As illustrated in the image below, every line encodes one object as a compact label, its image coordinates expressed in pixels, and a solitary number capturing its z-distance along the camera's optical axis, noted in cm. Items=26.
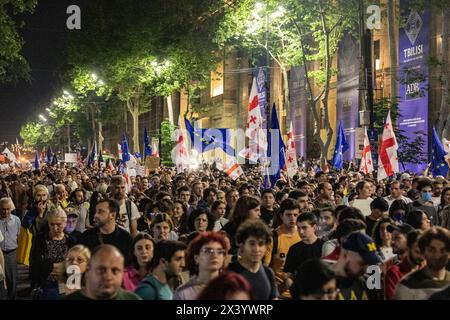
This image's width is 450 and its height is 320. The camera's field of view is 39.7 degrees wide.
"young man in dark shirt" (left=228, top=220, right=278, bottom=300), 517
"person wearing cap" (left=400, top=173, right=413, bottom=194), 1379
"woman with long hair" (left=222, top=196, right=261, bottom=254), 809
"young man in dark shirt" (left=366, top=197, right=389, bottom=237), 843
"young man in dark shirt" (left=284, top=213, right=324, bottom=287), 659
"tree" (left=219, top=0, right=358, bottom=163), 2561
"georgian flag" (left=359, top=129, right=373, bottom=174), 1784
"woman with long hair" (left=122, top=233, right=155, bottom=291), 594
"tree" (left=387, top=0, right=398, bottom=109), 2422
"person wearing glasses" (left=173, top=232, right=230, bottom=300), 484
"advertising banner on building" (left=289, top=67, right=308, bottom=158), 4078
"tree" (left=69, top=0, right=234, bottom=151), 3475
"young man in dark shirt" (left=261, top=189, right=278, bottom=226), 1024
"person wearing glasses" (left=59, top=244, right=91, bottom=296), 567
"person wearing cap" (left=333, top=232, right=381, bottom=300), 486
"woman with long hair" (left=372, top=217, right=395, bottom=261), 684
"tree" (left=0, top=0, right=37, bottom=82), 1945
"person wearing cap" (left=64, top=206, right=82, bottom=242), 998
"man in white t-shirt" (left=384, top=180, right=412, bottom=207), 1134
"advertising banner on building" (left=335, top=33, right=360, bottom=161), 3297
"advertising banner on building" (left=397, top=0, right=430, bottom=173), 2647
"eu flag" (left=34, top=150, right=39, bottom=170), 3449
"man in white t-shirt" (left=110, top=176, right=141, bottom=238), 934
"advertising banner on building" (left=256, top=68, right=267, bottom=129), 3569
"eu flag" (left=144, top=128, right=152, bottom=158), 2792
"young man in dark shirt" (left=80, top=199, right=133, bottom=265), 725
